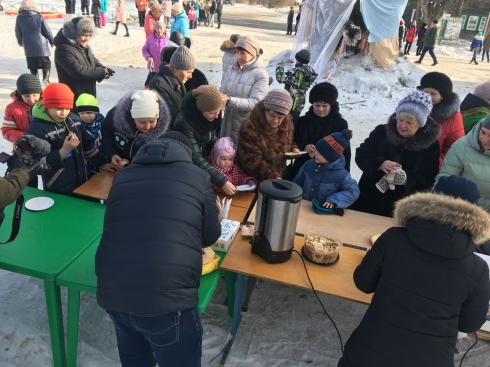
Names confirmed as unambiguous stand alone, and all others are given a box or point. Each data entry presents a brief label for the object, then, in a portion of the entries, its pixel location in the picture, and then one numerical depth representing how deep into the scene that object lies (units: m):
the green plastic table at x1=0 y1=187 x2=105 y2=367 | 2.38
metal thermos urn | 2.31
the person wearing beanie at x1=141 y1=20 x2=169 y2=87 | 7.48
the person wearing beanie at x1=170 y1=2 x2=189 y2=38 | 9.06
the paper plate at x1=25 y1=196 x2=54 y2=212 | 2.94
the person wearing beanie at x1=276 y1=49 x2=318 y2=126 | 5.89
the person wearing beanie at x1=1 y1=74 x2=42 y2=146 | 3.79
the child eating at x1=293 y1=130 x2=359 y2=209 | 3.09
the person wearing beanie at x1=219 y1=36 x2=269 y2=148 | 4.31
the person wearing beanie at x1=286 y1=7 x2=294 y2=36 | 22.55
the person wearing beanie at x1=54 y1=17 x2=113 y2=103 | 4.96
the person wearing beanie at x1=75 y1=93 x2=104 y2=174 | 3.81
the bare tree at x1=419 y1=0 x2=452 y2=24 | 22.55
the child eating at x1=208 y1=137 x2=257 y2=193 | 3.48
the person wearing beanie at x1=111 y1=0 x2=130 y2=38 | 16.10
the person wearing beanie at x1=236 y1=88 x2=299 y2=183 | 3.43
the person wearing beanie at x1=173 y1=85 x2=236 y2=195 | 3.26
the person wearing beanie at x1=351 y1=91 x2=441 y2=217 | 3.19
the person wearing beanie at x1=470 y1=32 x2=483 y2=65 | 18.47
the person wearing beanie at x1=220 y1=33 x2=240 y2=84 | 5.66
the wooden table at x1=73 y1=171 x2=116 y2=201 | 3.26
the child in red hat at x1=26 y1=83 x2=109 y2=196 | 3.09
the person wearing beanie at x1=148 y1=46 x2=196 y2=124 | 4.20
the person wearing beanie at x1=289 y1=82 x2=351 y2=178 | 3.93
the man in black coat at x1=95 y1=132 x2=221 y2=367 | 1.77
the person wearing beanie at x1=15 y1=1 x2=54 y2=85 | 7.11
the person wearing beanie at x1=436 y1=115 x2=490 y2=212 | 3.08
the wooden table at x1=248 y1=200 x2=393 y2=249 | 2.85
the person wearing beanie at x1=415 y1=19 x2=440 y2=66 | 14.53
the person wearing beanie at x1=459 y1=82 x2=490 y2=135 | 4.10
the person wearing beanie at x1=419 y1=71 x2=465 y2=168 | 3.76
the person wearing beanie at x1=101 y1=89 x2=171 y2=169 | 3.21
